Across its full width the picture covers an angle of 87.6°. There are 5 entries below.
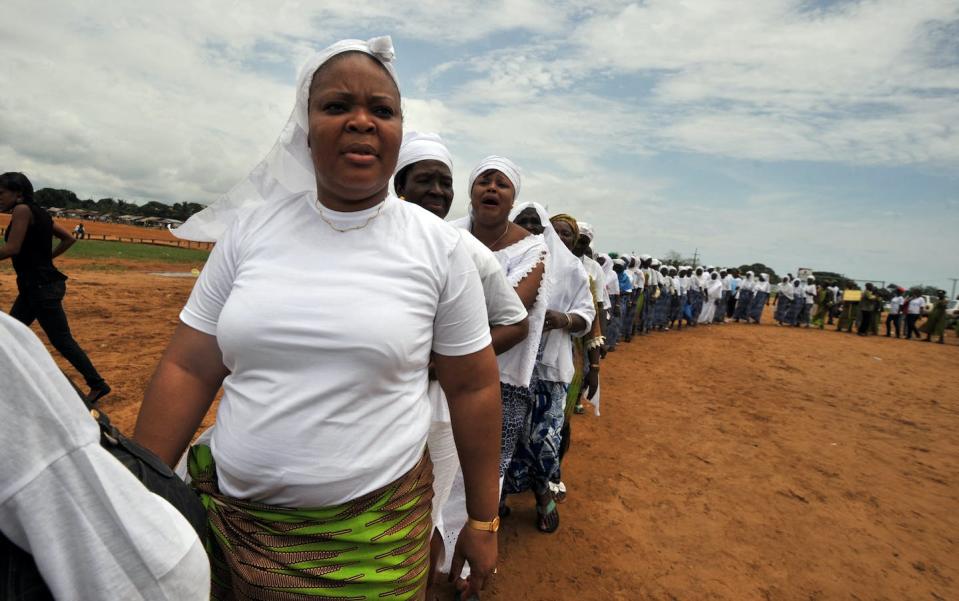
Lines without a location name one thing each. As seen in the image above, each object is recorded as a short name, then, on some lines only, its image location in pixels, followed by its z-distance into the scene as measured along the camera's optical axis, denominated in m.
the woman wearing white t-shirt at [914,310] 17.98
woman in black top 4.26
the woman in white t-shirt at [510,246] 2.46
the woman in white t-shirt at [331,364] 1.17
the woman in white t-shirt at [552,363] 3.21
